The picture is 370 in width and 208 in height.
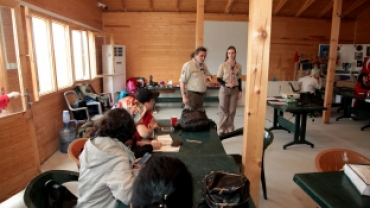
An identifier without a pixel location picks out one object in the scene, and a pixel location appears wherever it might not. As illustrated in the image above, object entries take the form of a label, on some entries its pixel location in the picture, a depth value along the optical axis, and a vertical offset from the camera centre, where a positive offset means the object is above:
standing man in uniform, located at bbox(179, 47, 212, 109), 4.07 -0.19
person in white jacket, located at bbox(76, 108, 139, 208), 1.29 -0.53
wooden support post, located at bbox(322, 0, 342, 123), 5.40 +0.25
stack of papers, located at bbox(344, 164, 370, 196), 1.31 -0.59
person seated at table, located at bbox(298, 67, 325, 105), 5.93 -0.44
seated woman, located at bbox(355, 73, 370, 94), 5.55 -0.35
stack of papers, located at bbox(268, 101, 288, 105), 4.34 -0.59
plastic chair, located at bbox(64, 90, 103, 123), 4.29 -0.66
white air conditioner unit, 6.51 +0.00
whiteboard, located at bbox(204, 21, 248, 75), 7.32 +0.85
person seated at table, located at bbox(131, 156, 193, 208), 0.81 -0.39
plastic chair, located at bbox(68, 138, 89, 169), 1.89 -0.64
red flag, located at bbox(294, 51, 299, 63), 7.71 +0.34
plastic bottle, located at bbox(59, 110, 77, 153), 3.96 -1.06
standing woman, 4.29 -0.35
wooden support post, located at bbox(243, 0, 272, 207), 1.65 -0.14
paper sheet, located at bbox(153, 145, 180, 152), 2.00 -0.64
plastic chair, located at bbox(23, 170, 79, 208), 1.25 -0.65
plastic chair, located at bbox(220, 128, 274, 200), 2.41 -0.72
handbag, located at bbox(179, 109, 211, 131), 2.46 -0.52
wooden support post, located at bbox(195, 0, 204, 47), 4.78 +0.86
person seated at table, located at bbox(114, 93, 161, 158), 2.19 -0.46
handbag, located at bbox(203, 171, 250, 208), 1.26 -0.62
